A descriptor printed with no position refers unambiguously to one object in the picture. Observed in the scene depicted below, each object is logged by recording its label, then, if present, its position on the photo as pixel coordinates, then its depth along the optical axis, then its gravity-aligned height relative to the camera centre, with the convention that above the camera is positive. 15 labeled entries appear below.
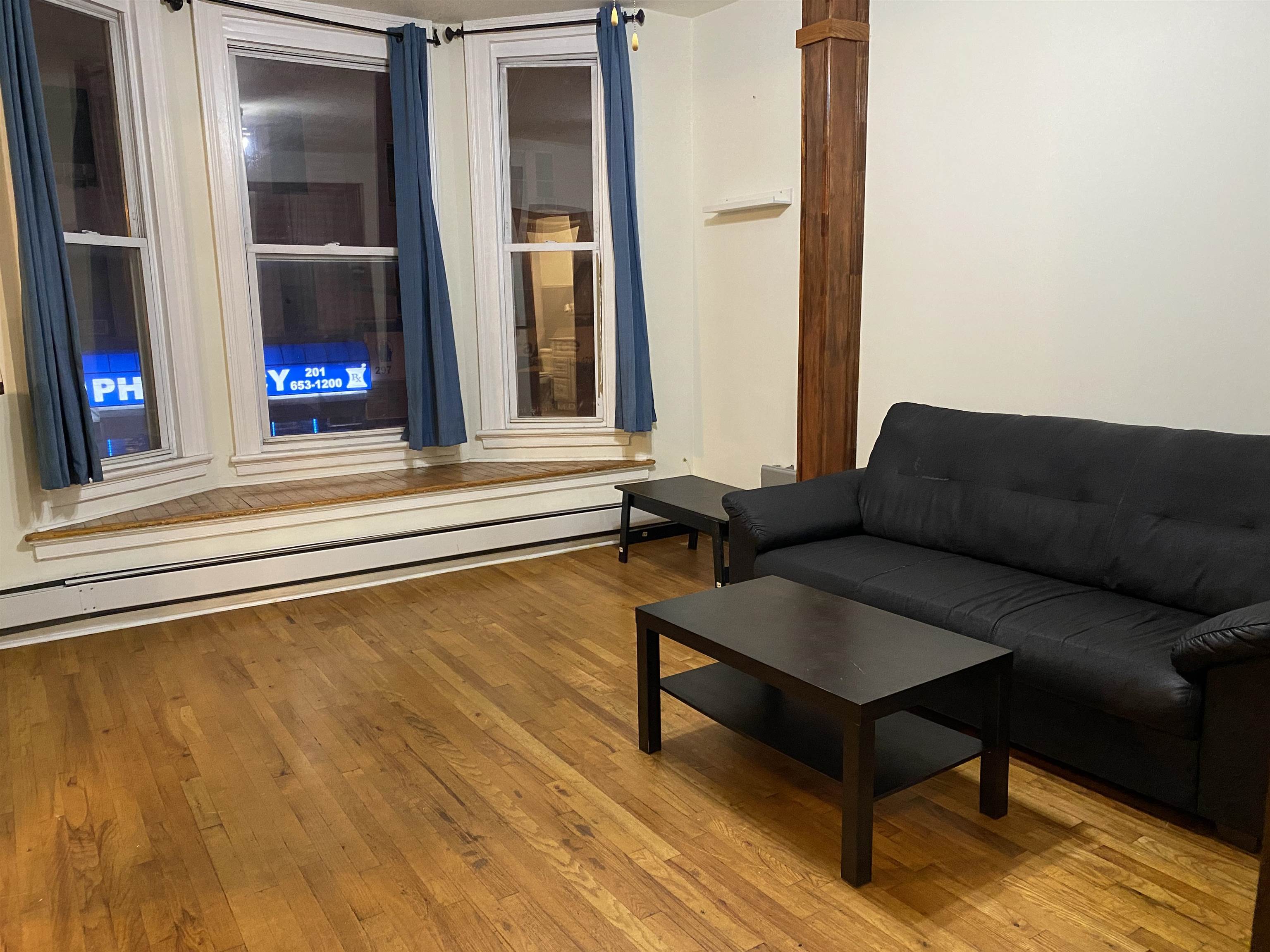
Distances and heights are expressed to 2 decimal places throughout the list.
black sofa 2.10 -0.77
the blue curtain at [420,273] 4.52 +0.30
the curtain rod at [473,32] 4.69 +1.52
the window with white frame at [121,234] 3.84 +0.46
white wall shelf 4.50 +0.61
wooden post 3.97 +0.42
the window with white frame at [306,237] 4.35 +0.50
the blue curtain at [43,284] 3.37 +0.22
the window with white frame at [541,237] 4.80 +0.50
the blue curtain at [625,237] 4.71 +0.48
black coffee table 2.02 -0.84
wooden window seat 3.81 -0.73
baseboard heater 3.67 -1.03
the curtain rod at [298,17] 4.05 +1.50
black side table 4.01 -0.83
